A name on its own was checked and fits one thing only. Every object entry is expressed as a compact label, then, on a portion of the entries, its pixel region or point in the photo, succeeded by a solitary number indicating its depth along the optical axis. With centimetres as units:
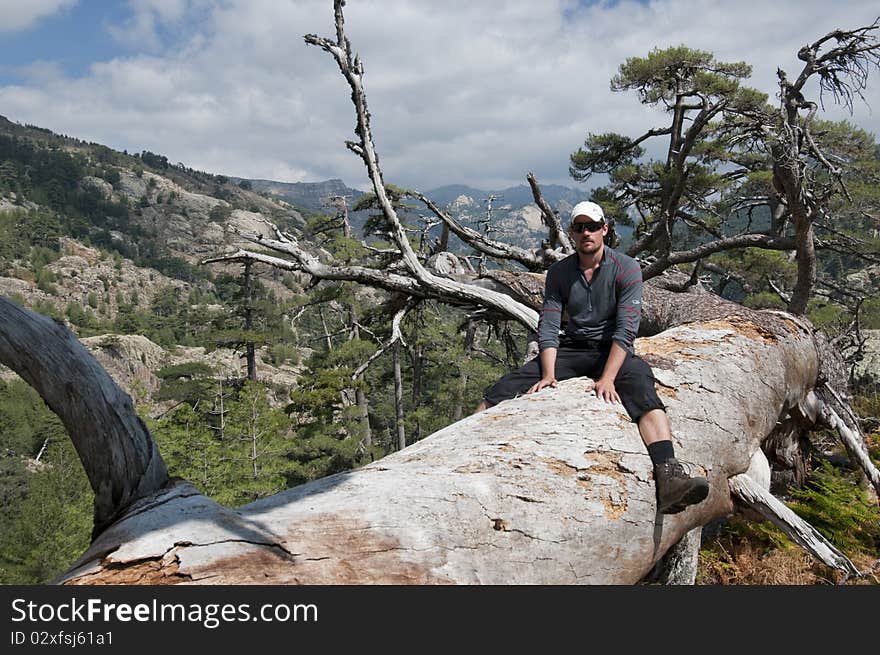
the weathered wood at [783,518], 282
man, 270
